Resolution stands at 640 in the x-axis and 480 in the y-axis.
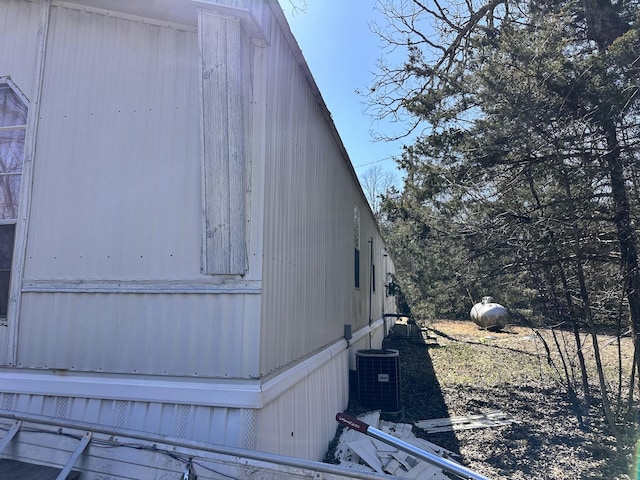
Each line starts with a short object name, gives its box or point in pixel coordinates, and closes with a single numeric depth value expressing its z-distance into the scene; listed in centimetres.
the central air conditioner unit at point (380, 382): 600
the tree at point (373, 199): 2894
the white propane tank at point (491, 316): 1720
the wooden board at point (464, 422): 550
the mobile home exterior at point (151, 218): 281
